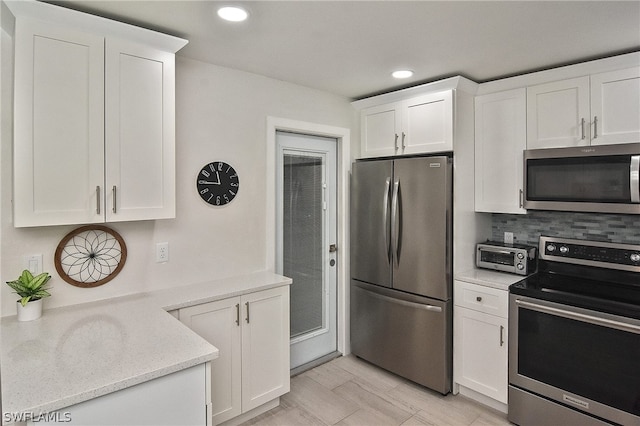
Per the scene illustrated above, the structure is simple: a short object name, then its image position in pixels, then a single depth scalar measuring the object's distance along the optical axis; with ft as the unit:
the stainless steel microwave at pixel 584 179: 7.27
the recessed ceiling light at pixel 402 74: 8.72
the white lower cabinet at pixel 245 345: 7.20
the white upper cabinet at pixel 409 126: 9.17
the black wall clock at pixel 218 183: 8.25
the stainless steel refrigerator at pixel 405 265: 8.96
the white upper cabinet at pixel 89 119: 5.43
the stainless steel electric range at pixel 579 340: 6.65
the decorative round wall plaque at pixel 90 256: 6.49
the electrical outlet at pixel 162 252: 7.63
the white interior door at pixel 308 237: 10.19
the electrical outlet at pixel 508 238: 10.18
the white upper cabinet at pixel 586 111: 7.36
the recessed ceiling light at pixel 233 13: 5.76
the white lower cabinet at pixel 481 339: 8.27
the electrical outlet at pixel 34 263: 6.15
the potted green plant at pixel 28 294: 5.76
